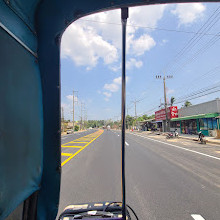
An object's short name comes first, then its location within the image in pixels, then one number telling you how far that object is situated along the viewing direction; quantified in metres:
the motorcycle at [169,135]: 20.83
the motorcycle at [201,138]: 14.38
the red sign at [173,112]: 30.39
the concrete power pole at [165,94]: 28.46
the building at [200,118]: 19.34
